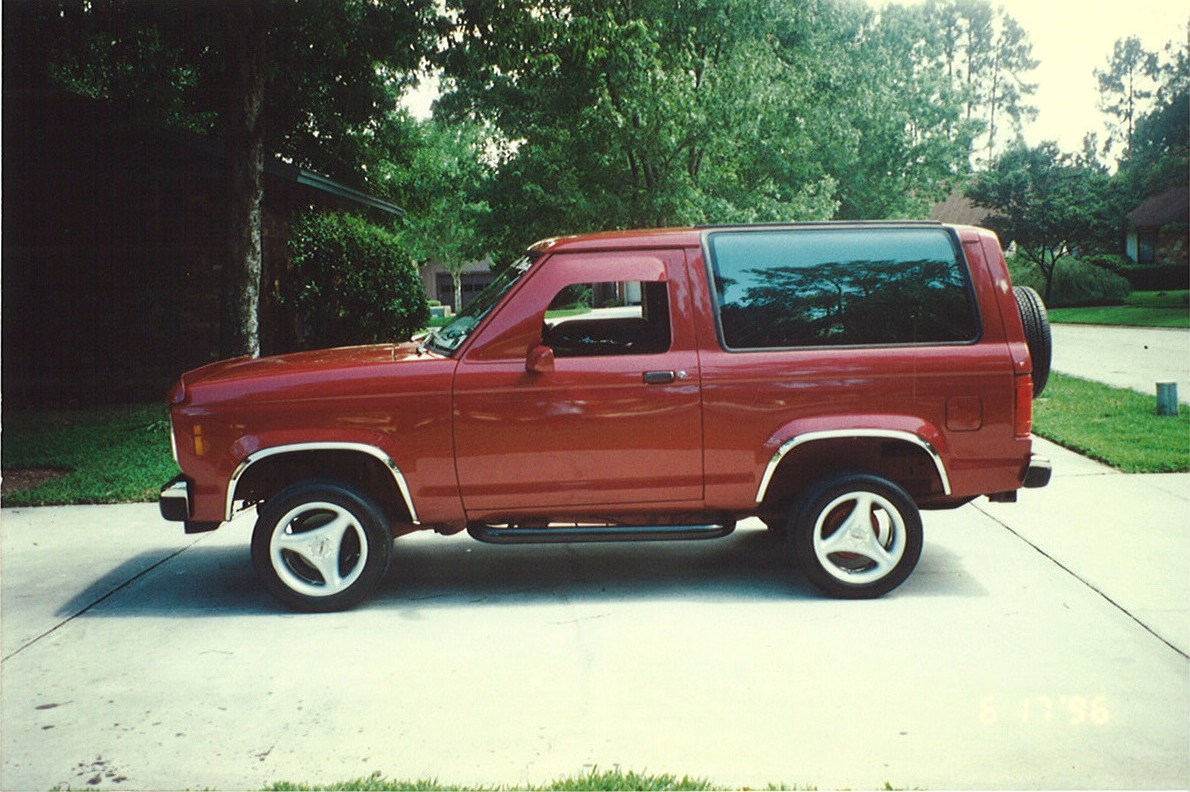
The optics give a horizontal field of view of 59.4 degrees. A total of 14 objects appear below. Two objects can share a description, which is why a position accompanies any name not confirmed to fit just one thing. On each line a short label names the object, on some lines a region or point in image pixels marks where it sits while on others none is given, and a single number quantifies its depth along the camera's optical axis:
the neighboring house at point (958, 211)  60.19
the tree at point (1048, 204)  40.31
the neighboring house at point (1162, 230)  50.75
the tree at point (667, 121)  20.25
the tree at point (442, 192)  26.94
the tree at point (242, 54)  12.51
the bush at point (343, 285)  18.41
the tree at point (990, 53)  72.25
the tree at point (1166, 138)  44.66
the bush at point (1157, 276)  46.34
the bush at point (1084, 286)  39.84
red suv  5.31
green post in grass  10.95
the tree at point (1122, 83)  72.56
